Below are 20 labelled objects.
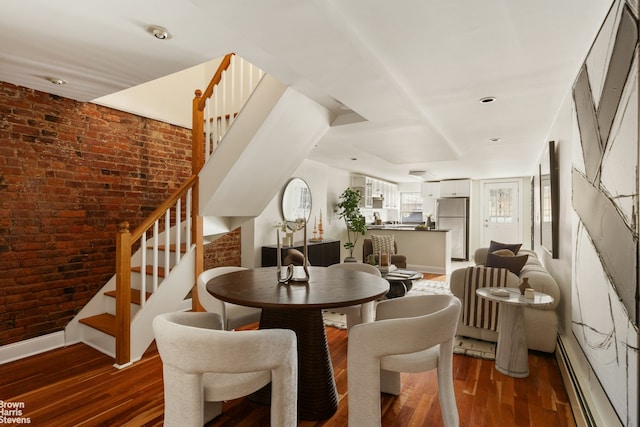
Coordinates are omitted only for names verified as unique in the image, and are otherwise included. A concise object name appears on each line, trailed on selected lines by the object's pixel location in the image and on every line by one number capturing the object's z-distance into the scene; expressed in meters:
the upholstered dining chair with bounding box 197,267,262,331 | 2.39
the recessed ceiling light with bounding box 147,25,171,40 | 2.03
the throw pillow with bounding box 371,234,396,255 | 6.62
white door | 9.12
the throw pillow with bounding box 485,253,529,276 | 3.69
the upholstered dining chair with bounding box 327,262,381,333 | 2.66
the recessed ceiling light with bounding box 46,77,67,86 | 2.78
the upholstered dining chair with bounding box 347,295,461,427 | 1.59
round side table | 2.65
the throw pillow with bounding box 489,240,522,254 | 5.23
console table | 5.13
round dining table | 1.89
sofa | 2.95
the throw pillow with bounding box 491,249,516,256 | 4.10
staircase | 2.93
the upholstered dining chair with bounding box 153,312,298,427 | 1.37
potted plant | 7.47
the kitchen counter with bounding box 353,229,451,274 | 7.32
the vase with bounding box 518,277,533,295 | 2.74
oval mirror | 5.86
